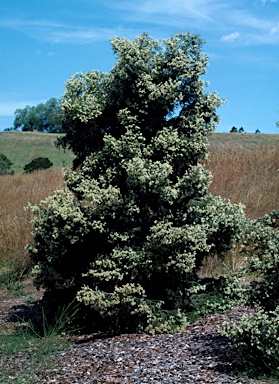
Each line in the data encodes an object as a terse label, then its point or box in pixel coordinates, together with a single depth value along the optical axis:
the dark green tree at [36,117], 86.44
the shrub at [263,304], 5.43
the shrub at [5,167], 33.14
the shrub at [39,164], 31.52
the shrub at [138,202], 7.35
